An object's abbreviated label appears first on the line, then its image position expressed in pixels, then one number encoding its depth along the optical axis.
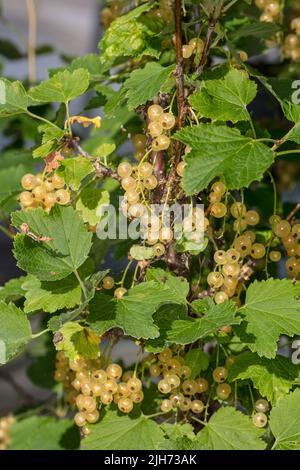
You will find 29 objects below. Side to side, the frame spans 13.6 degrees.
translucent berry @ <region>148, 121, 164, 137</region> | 0.79
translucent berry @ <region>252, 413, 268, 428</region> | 0.82
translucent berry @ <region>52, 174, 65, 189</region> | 0.81
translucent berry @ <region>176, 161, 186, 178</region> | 0.79
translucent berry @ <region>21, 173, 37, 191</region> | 0.82
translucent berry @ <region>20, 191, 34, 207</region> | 0.82
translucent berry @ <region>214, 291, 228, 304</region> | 0.81
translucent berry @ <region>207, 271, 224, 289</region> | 0.82
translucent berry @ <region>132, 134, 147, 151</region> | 0.86
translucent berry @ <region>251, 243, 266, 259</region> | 0.84
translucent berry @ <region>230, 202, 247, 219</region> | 0.83
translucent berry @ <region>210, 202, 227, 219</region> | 0.81
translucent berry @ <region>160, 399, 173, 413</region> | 0.83
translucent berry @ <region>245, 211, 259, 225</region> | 0.84
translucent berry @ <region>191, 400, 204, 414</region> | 0.83
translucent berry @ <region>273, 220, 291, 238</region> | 0.83
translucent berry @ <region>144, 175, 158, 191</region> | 0.80
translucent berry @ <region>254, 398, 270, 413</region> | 0.83
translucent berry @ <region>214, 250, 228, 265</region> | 0.82
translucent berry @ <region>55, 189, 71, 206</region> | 0.81
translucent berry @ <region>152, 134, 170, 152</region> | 0.79
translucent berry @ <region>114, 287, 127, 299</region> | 0.80
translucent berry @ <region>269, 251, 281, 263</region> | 0.85
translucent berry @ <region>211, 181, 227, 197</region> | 0.81
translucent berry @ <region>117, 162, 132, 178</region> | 0.81
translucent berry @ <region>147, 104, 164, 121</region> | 0.80
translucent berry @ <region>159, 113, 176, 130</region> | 0.79
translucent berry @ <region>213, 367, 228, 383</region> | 0.83
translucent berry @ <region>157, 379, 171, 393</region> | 0.82
